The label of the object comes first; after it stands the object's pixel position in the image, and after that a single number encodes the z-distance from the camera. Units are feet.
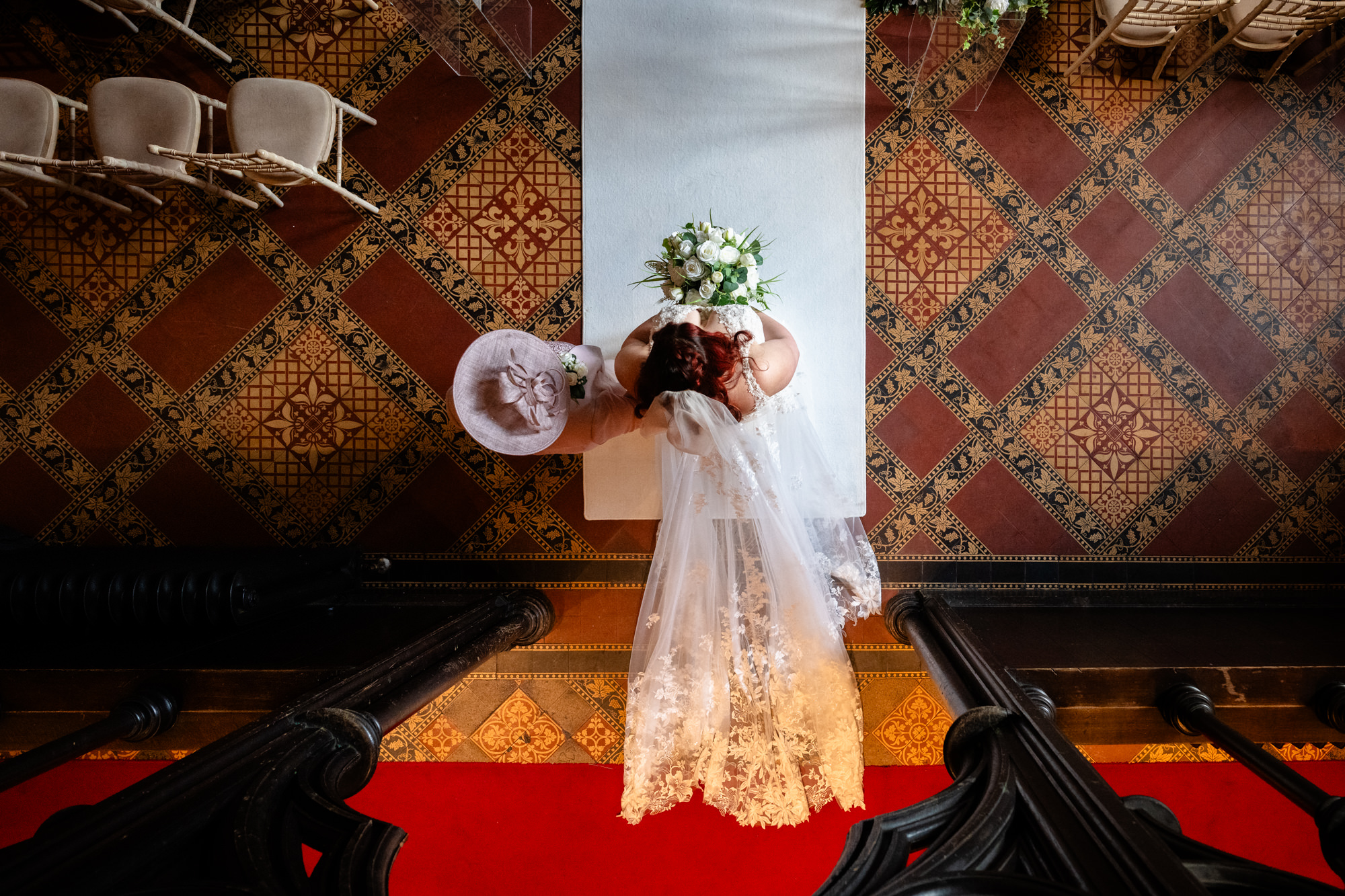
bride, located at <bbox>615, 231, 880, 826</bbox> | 8.30
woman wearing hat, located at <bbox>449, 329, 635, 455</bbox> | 8.57
